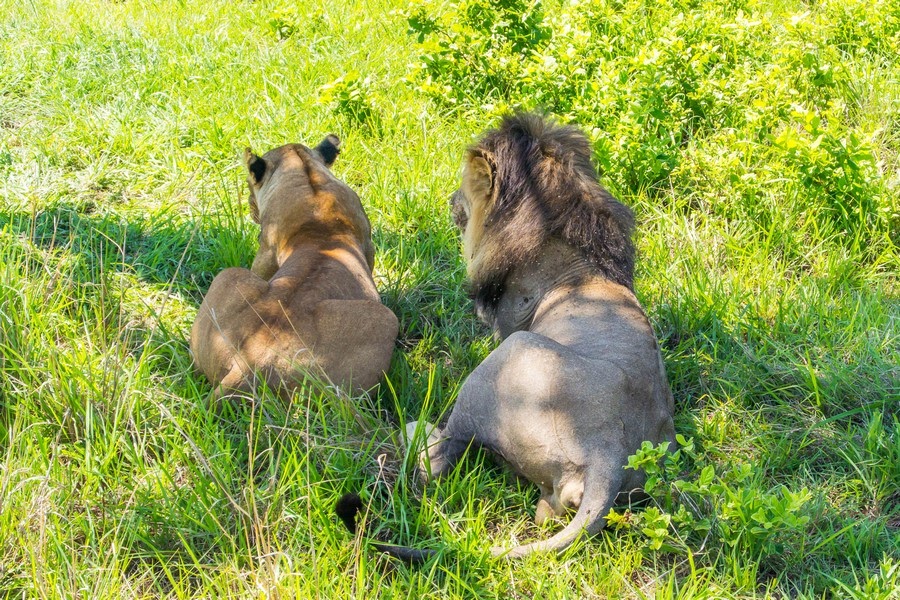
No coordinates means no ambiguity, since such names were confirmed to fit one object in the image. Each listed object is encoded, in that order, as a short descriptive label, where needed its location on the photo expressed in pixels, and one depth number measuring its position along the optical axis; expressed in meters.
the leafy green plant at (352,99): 12.43
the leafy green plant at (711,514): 6.73
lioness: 8.28
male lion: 7.28
